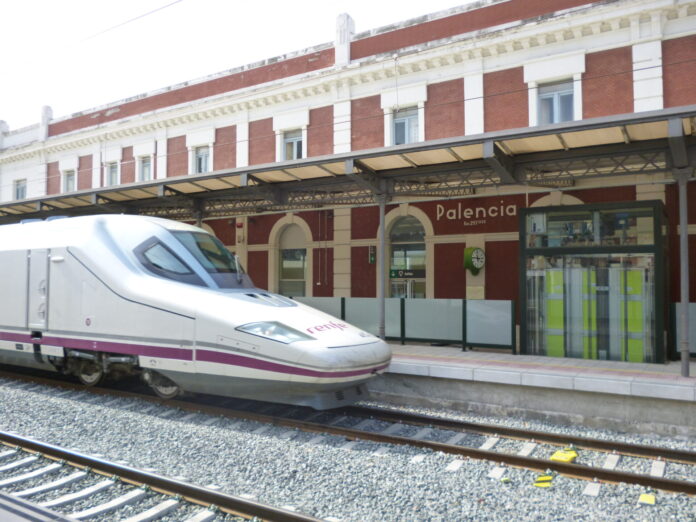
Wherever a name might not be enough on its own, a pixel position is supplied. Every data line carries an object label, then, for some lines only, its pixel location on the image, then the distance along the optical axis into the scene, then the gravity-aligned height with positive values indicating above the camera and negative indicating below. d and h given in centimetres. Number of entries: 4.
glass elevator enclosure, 977 -7
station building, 989 +213
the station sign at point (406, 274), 1581 +8
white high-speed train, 682 -62
